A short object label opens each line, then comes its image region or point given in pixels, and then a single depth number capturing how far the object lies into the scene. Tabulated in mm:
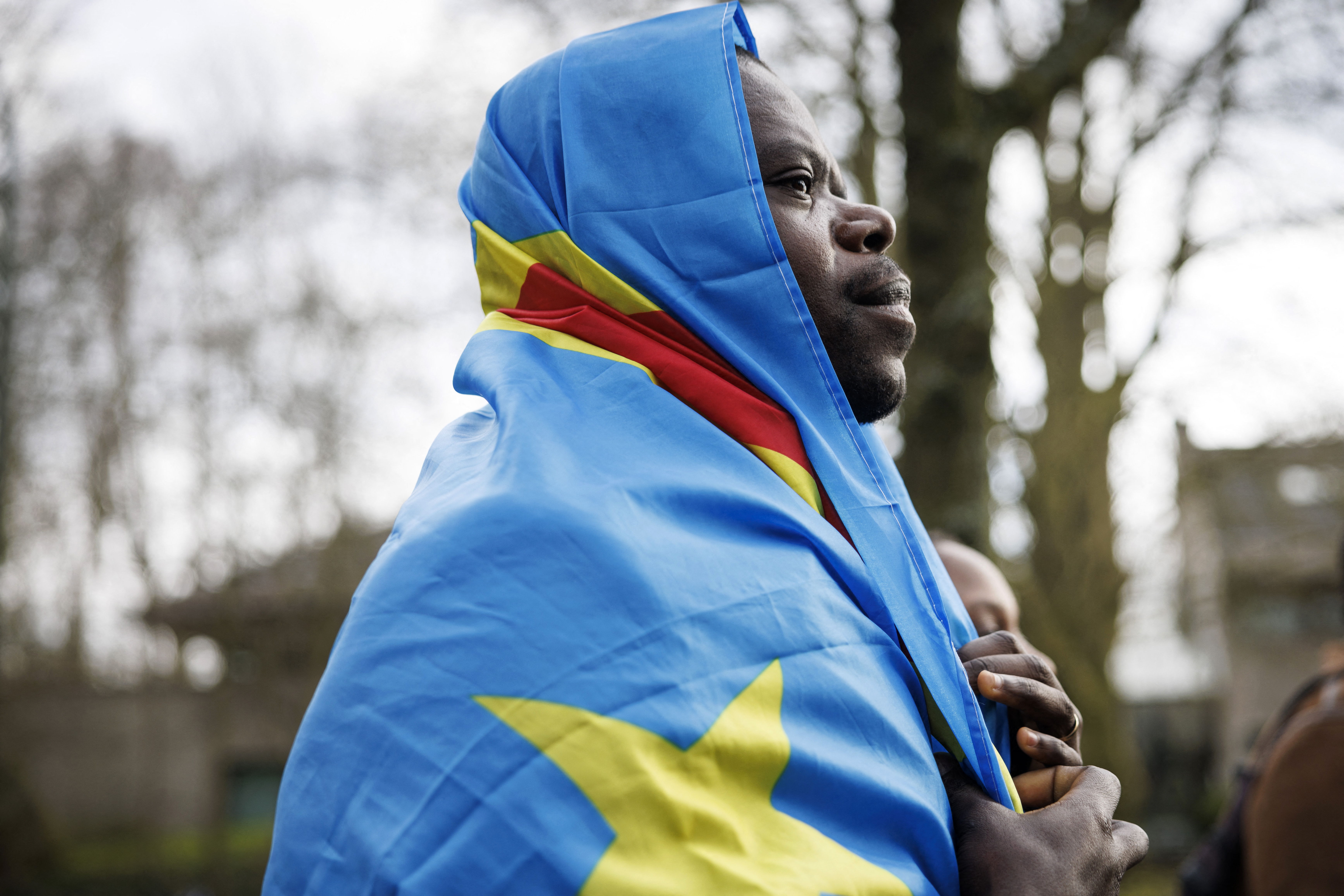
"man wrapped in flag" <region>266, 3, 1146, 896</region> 1142
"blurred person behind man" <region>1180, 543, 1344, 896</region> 2900
